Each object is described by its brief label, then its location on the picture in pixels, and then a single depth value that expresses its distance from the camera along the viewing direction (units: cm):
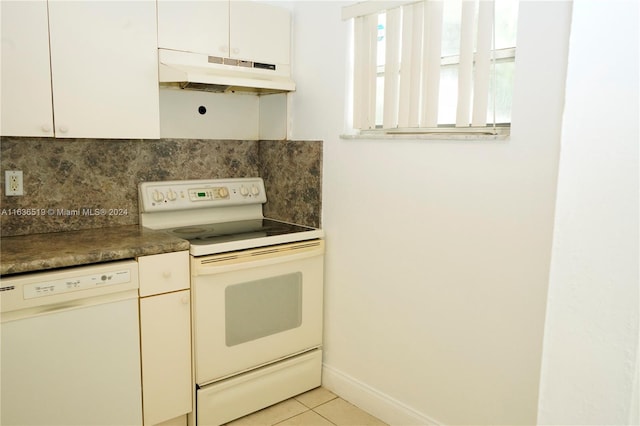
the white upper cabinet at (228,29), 237
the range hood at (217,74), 232
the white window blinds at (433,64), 193
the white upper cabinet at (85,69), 199
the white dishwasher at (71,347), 180
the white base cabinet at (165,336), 213
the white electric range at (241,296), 232
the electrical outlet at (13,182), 228
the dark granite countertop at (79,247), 184
